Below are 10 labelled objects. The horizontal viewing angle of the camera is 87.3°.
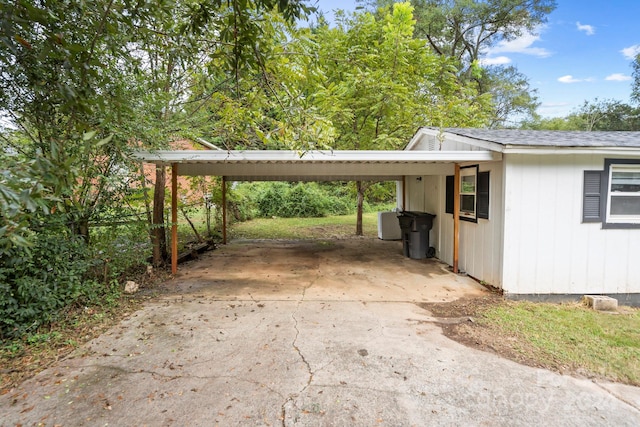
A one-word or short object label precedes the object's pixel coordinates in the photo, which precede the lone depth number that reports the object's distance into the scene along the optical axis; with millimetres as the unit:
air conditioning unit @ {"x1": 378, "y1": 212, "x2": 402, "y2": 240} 10906
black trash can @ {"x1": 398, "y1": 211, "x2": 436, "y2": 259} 7824
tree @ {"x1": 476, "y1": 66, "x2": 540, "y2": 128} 20172
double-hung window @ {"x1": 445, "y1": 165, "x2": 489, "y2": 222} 5746
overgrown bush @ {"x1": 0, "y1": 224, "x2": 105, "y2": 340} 3363
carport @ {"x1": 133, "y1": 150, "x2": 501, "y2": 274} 5305
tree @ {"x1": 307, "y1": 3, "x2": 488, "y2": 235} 9336
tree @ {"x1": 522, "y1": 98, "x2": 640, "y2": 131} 23125
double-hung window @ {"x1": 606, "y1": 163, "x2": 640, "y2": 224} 5145
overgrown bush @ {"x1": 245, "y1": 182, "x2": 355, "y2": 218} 17641
